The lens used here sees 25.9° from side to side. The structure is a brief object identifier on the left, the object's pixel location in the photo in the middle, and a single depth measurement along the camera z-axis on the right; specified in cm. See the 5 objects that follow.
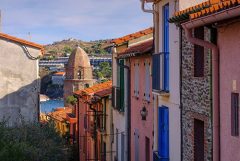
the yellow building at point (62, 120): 4734
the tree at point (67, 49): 16073
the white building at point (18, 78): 2448
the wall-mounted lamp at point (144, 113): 1810
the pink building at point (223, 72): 855
